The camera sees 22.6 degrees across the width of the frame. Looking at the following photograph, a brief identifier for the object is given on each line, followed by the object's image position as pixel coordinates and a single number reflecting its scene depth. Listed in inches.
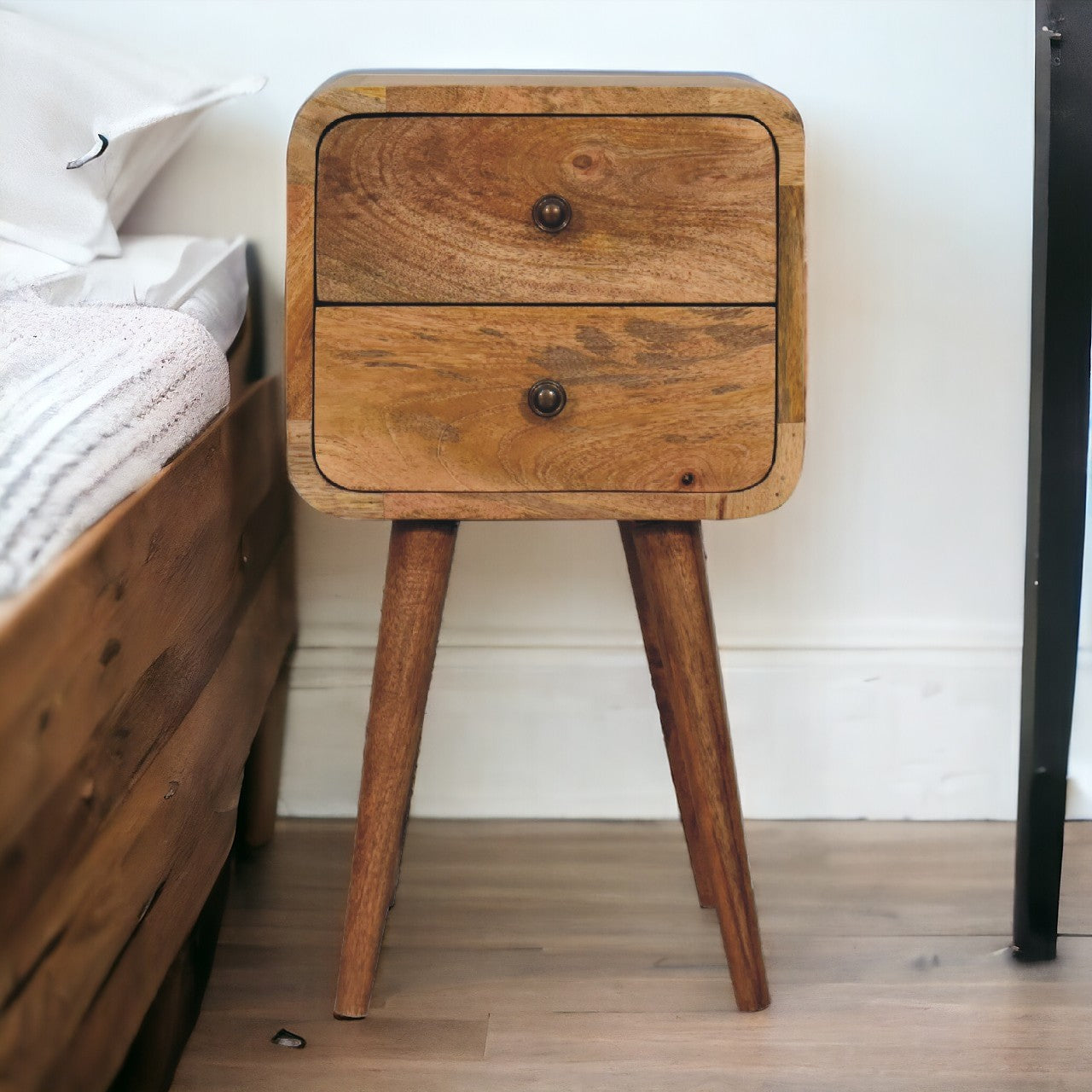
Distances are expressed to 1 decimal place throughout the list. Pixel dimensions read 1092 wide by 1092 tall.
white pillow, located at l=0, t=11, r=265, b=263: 72.7
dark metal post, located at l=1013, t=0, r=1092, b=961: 69.1
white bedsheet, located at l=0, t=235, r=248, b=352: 71.4
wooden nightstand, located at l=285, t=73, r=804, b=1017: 66.3
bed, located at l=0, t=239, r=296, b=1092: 56.8
